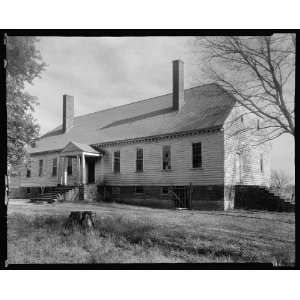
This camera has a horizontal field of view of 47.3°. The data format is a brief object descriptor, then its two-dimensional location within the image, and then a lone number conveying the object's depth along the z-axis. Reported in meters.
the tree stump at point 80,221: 10.72
